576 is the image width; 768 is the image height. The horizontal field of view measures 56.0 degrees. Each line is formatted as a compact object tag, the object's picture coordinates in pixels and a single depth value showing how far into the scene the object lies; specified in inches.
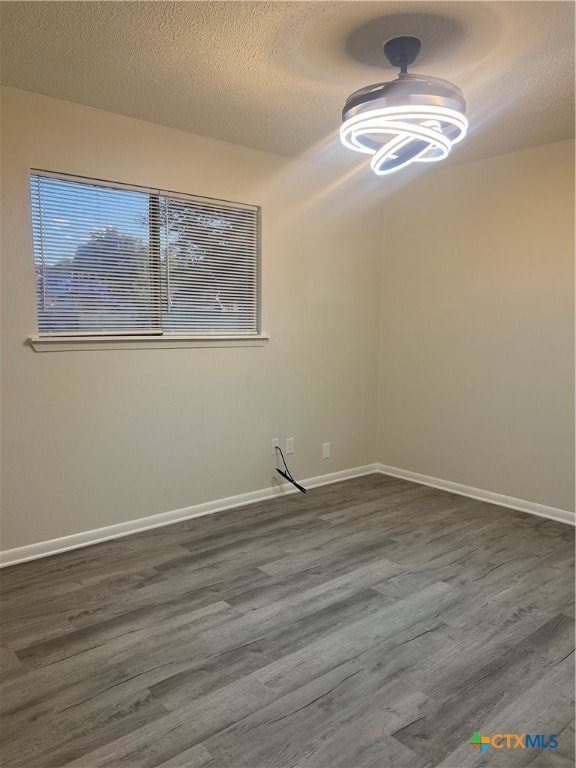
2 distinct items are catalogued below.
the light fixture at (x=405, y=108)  85.7
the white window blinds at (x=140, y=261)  114.9
